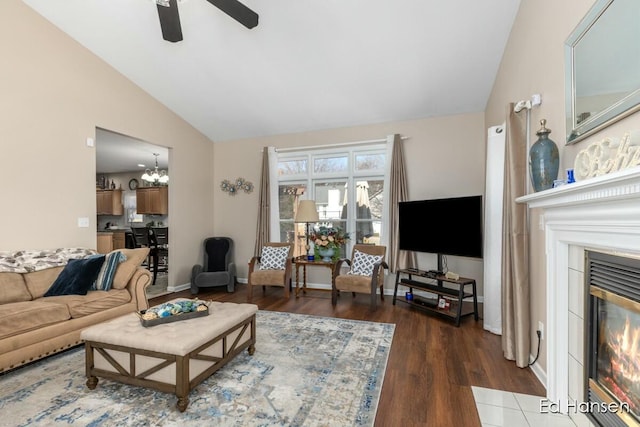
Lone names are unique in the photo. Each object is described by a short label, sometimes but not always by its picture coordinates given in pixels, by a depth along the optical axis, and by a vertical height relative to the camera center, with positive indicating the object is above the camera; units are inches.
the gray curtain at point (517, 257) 96.7 -15.0
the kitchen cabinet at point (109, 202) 323.6 +13.0
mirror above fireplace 52.4 +30.2
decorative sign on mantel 47.6 +10.5
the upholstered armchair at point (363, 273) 158.6 -34.6
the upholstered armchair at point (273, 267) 178.9 -34.6
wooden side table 177.6 -30.9
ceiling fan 91.4 +65.6
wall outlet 88.7 -35.4
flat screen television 136.0 -6.4
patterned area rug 70.3 -49.6
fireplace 52.6 -25.3
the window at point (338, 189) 198.1 +17.6
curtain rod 191.2 +47.3
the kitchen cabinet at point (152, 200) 300.7 +14.1
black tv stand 136.7 -39.6
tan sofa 91.3 -34.6
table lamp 188.4 +1.0
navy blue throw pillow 116.2 -26.0
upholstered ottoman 73.1 -36.9
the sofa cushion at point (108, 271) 124.5 -25.0
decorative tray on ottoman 84.9 -30.2
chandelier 258.0 +32.6
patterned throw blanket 113.9 -18.8
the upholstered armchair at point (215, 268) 192.4 -38.0
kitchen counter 247.4 -24.0
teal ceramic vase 75.0 +13.7
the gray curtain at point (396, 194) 179.4 +12.0
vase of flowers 184.1 -18.5
